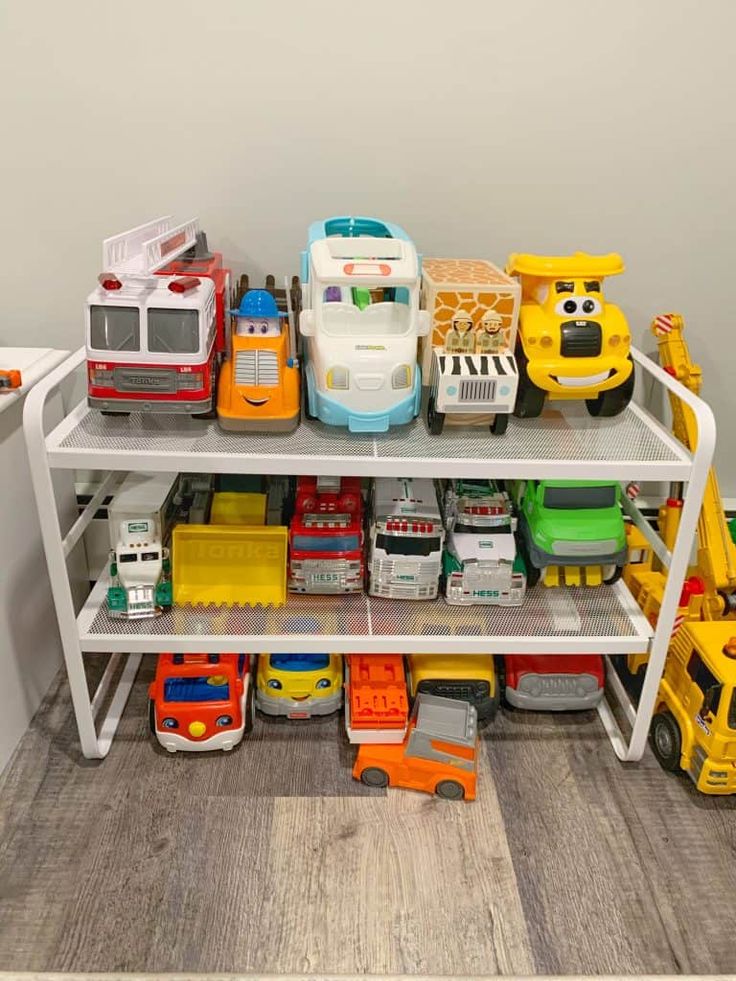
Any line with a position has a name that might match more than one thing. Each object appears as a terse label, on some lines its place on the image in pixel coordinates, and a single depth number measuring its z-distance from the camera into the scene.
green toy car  1.55
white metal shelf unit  1.32
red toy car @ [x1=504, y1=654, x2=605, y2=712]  1.72
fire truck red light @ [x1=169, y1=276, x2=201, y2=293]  1.27
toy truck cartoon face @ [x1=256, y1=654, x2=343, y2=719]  1.66
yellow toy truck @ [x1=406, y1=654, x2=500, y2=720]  1.66
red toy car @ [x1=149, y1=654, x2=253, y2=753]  1.56
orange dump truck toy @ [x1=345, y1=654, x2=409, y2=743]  1.57
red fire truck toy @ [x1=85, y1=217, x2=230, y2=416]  1.27
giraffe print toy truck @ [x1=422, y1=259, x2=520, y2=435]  1.35
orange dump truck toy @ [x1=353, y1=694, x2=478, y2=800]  1.53
